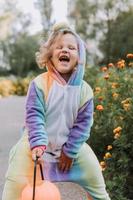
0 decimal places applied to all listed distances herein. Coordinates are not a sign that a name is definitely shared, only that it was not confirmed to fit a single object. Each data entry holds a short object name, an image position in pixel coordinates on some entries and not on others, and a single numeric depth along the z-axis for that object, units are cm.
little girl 225
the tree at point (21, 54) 3349
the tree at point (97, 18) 3371
